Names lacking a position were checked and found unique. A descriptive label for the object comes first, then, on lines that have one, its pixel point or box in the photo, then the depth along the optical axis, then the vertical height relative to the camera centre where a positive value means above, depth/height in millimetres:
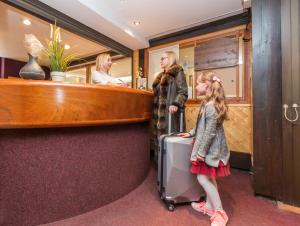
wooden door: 1566 +147
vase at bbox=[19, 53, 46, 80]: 1288 +320
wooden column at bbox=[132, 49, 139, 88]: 4032 +1139
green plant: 1439 +488
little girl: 1351 -242
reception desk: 1133 -247
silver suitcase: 1537 -502
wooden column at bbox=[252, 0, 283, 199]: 1702 +166
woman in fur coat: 2156 +269
